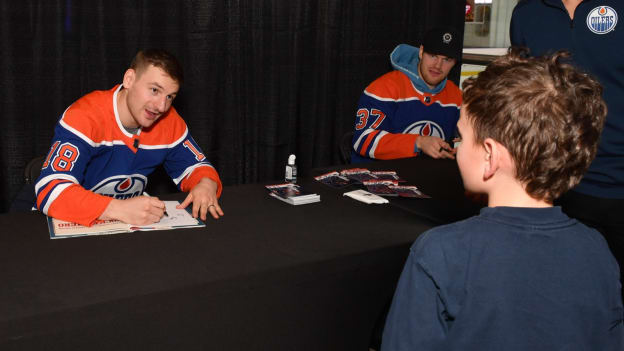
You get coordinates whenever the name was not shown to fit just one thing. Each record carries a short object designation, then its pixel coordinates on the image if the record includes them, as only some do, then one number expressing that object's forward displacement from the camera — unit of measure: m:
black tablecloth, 1.25
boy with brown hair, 0.91
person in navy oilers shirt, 1.69
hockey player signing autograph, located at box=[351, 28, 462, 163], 2.96
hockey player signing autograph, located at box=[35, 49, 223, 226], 1.74
